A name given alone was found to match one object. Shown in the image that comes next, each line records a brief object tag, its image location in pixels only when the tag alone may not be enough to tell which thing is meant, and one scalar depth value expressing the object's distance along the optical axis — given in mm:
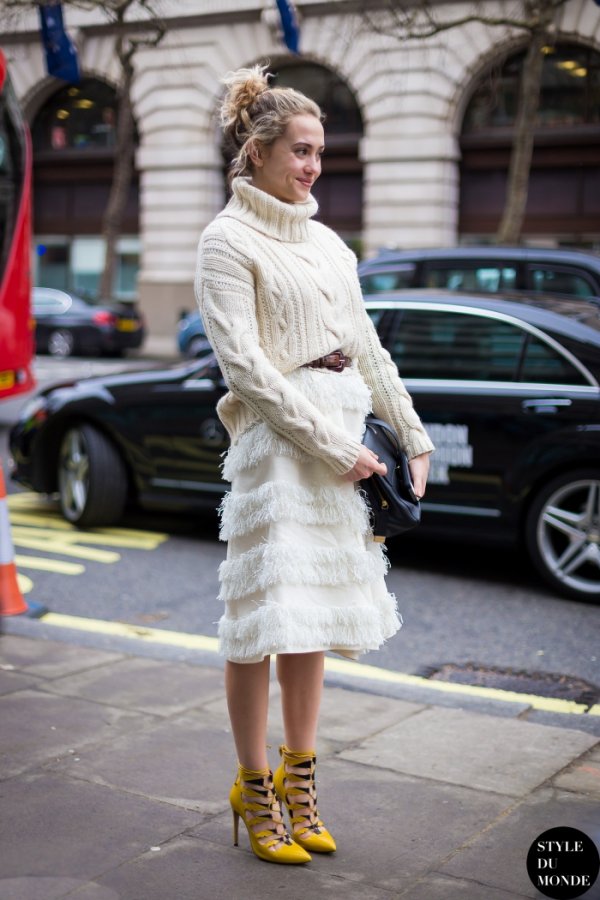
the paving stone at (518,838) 3088
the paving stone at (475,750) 3848
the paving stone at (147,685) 4512
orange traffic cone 5754
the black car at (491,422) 6375
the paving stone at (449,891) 2984
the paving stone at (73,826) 3158
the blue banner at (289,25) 16094
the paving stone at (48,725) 3917
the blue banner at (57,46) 14055
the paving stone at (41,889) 2957
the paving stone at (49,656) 4906
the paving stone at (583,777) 3721
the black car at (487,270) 8820
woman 3135
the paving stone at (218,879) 3004
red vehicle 12125
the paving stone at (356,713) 4281
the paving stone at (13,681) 4605
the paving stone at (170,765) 3658
